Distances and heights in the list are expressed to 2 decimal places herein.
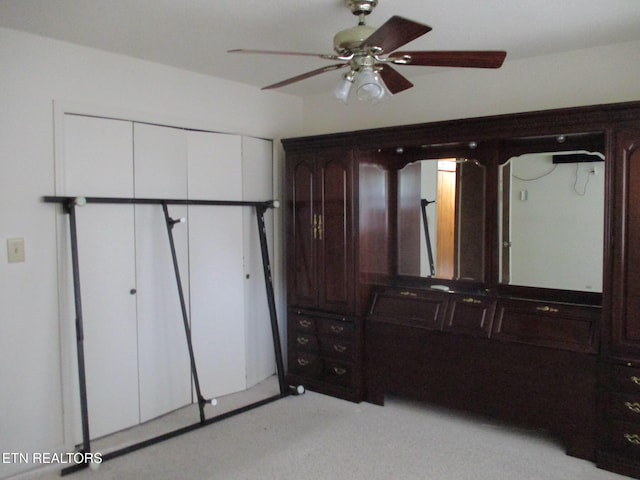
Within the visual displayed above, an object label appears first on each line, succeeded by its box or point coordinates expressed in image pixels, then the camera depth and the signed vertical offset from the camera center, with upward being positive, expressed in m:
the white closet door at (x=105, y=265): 2.92 -0.25
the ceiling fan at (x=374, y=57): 1.82 +0.66
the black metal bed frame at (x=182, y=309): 2.72 -0.57
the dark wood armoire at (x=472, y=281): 2.62 -0.42
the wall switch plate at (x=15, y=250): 2.62 -0.13
